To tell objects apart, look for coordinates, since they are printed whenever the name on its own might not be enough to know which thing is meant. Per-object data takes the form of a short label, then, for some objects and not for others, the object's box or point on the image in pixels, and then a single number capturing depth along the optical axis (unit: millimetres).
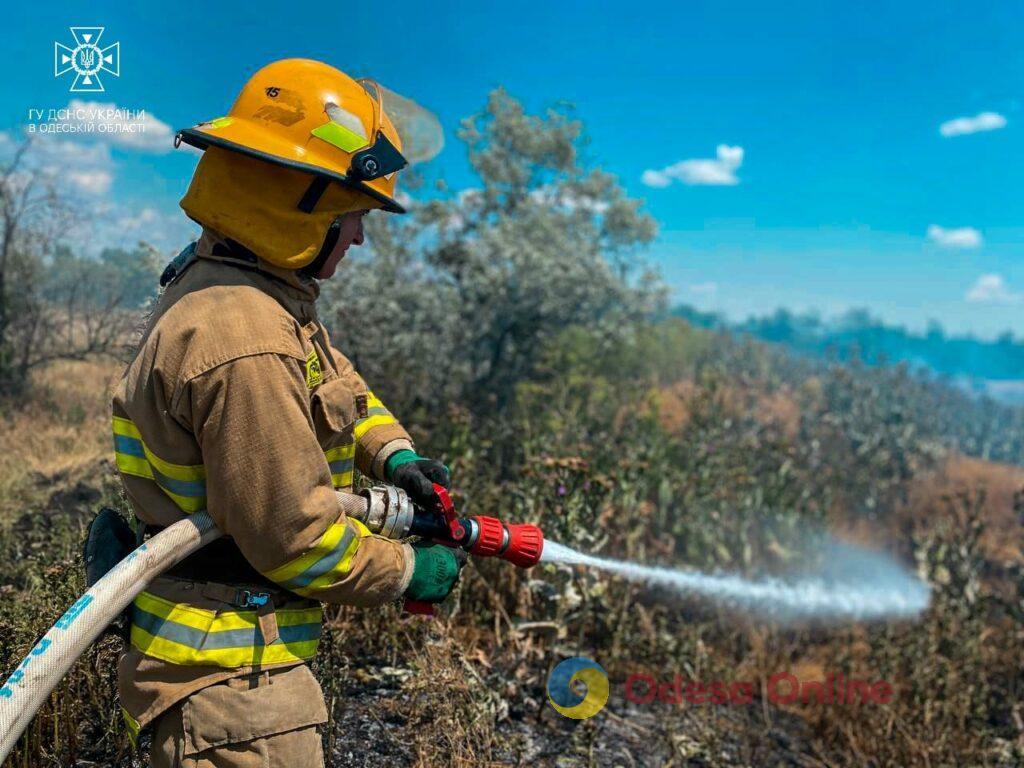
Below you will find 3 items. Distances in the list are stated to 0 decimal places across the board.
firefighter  1354
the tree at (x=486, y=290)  8086
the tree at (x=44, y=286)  6086
